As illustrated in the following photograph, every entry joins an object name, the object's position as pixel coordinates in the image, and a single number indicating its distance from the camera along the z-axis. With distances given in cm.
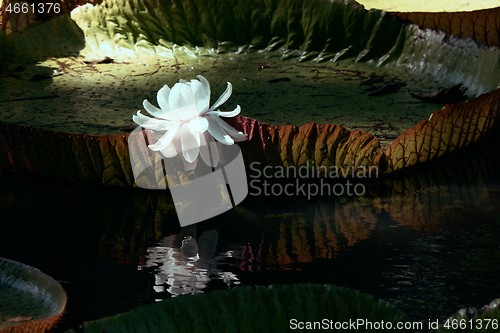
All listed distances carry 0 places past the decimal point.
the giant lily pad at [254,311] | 498
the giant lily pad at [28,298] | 510
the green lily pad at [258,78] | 554
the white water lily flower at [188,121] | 539
